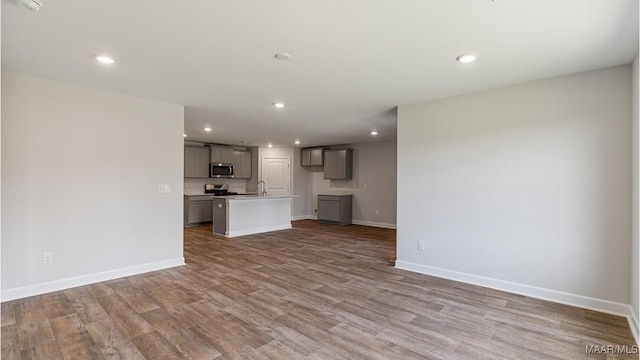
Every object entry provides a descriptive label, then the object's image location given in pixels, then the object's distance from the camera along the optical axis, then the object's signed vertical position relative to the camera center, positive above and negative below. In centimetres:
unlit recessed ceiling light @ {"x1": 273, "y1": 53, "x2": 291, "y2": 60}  271 +112
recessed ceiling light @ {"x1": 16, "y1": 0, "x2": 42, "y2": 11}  191 +112
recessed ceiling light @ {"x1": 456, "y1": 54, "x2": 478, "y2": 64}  272 +112
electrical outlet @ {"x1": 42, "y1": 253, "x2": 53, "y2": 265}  337 -89
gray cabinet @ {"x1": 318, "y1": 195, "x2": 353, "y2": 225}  889 -86
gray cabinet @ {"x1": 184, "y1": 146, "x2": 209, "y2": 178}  845 +50
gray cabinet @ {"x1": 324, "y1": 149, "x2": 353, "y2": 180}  902 +48
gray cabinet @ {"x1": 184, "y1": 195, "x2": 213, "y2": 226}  830 -84
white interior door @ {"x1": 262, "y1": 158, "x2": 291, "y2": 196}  1005 +16
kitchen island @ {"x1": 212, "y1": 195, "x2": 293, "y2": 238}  684 -83
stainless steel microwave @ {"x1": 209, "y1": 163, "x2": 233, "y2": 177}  888 +29
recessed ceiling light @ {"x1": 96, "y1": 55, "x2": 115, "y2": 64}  279 +112
